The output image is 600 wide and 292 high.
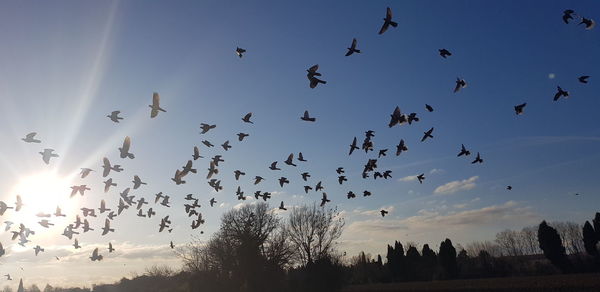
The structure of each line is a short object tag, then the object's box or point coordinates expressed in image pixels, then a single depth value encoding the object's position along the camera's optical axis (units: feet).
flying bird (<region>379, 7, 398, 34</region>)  52.85
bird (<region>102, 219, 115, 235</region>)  79.07
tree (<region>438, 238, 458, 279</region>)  224.74
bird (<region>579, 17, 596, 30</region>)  53.21
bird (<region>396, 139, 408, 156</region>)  65.75
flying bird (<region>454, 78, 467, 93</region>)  60.33
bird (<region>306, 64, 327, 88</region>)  55.57
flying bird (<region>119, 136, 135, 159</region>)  65.04
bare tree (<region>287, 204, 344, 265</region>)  196.95
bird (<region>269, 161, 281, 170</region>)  78.21
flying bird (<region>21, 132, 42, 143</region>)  64.56
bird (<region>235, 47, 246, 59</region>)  69.92
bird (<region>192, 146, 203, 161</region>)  73.87
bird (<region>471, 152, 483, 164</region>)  70.35
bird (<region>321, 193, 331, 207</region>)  84.14
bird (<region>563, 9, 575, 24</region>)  55.19
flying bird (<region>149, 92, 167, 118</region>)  60.34
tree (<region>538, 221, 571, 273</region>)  195.20
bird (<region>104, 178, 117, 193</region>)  73.41
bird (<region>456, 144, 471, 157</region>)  69.58
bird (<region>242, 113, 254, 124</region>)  72.30
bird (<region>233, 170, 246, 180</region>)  83.05
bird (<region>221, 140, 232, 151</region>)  77.73
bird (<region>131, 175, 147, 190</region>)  74.64
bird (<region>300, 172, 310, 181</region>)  87.06
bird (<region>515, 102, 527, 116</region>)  66.80
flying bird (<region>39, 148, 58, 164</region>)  65.67
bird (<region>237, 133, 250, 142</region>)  77.56
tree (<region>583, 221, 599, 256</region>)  206.84
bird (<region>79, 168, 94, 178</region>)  69.41
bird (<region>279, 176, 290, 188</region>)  81.66
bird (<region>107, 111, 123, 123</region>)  66.95
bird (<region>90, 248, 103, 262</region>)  74.23
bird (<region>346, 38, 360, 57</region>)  57.31
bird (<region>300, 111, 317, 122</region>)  66.08
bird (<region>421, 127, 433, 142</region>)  68.12
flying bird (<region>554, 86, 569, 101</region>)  61.27
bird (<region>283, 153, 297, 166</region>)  75.31
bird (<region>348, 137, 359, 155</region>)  67.46
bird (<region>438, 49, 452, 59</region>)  61.01
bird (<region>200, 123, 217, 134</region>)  72.06
